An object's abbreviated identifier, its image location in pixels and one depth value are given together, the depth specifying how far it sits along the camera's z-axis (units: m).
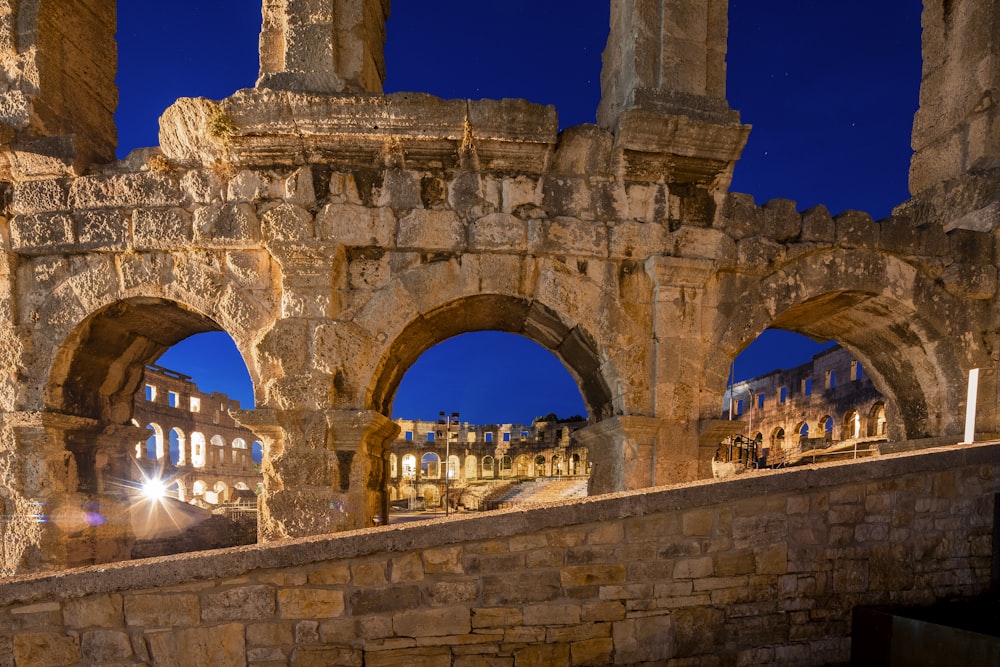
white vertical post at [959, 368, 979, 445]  4.21
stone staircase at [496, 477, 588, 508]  21.32
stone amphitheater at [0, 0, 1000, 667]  4.79
